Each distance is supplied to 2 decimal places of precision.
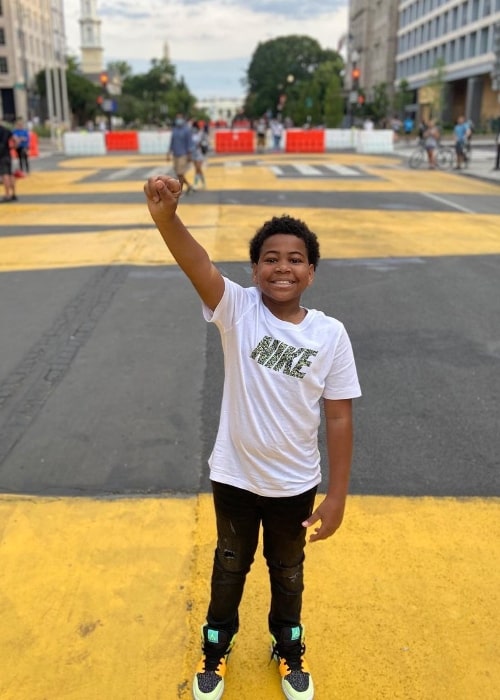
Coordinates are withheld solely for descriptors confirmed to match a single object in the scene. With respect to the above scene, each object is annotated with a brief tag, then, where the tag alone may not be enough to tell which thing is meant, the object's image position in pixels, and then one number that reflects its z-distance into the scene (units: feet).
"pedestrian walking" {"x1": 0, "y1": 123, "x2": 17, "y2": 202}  48.06
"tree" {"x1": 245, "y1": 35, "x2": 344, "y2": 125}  361.92
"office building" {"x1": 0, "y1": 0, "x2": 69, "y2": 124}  264.52
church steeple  406.62
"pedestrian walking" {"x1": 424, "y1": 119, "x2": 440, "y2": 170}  80.94
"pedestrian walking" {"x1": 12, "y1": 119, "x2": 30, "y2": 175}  74.05
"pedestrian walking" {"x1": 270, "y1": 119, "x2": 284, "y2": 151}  125.59
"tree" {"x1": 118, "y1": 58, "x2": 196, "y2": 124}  312.29
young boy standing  6.76
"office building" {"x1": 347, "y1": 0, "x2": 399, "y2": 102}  291.38
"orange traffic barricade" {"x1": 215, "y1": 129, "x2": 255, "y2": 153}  121.29
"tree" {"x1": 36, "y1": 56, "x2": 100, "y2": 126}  272.31
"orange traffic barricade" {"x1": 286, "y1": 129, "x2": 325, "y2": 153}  121.90
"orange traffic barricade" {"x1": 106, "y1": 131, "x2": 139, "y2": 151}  129.08
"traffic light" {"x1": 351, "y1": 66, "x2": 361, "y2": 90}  123.24
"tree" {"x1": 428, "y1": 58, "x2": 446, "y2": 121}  178.40
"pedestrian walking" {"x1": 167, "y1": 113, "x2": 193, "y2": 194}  53.47
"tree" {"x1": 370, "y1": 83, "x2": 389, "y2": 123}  209.05
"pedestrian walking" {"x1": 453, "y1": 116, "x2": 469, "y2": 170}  75.61
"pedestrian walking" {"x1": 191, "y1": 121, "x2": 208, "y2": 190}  55.06
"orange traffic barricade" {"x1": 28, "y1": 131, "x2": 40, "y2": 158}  113.80
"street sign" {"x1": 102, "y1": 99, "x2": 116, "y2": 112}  139.03
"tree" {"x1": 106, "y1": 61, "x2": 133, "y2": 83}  442.91
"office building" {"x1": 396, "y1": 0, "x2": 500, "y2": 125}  192.54
